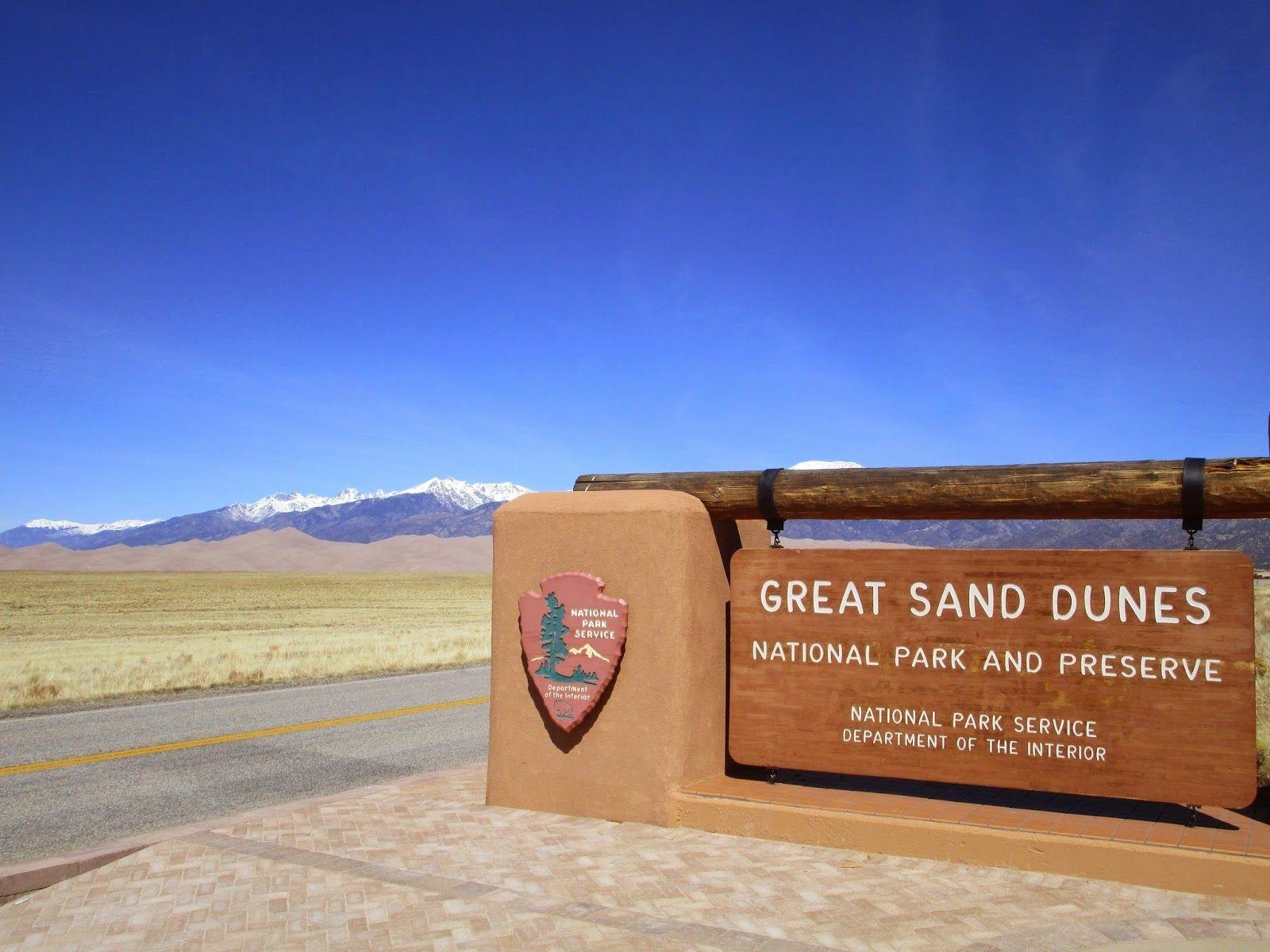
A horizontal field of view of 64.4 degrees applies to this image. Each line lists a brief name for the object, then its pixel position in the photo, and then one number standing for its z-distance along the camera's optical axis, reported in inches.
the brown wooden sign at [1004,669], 220.7
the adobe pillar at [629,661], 261.4
